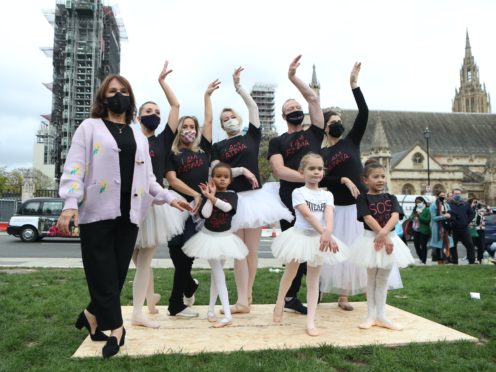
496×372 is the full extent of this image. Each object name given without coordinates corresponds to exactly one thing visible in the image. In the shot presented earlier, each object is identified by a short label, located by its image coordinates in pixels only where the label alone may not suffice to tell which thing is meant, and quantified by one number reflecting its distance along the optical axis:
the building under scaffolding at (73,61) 74.69
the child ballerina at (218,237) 4.30
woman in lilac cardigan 3.52
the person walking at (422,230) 12.38
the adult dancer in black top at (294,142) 4.89
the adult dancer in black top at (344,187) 4.96
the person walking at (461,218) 11.29
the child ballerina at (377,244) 4.27
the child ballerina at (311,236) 4.15
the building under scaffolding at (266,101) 108.19
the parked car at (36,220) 18.45
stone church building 58.19
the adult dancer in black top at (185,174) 4.71
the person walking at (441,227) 11.67
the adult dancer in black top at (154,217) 4.32
